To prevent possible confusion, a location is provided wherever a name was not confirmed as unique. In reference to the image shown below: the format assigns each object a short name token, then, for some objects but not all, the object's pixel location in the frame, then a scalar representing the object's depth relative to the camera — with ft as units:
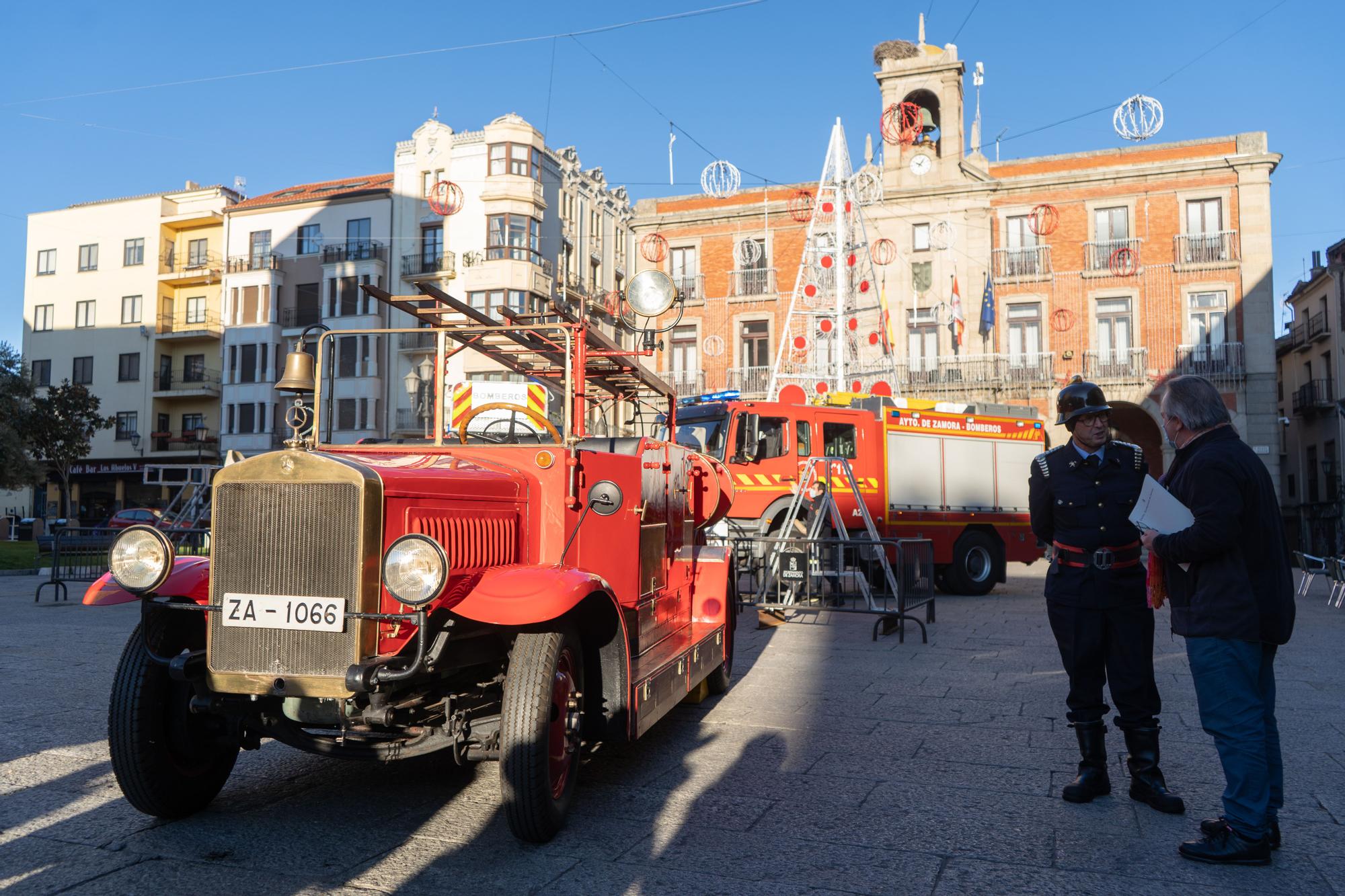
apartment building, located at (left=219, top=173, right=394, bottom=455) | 136.36
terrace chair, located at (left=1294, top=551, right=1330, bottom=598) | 55.41
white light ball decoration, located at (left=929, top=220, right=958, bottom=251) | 110.93
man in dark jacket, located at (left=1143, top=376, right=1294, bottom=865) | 13.44
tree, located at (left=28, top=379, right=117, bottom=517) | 123.54
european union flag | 105.60
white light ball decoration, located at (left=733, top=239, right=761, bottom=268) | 120.06
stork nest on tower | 112.78
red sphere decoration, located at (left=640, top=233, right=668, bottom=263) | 107.45
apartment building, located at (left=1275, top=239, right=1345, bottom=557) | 112.12
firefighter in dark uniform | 16.03
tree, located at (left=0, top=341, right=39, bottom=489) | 98.99
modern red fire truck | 51.47
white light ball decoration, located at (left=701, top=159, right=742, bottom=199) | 79.61
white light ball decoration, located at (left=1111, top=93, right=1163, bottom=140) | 84.89
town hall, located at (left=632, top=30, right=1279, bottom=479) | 103.55
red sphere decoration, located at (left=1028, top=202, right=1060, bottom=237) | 100.68
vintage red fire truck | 13.32
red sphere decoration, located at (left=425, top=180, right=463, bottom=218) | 96.22
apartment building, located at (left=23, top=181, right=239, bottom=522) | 154.81
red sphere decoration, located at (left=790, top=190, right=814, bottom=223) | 102.21
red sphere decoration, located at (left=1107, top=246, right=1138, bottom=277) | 105.40
